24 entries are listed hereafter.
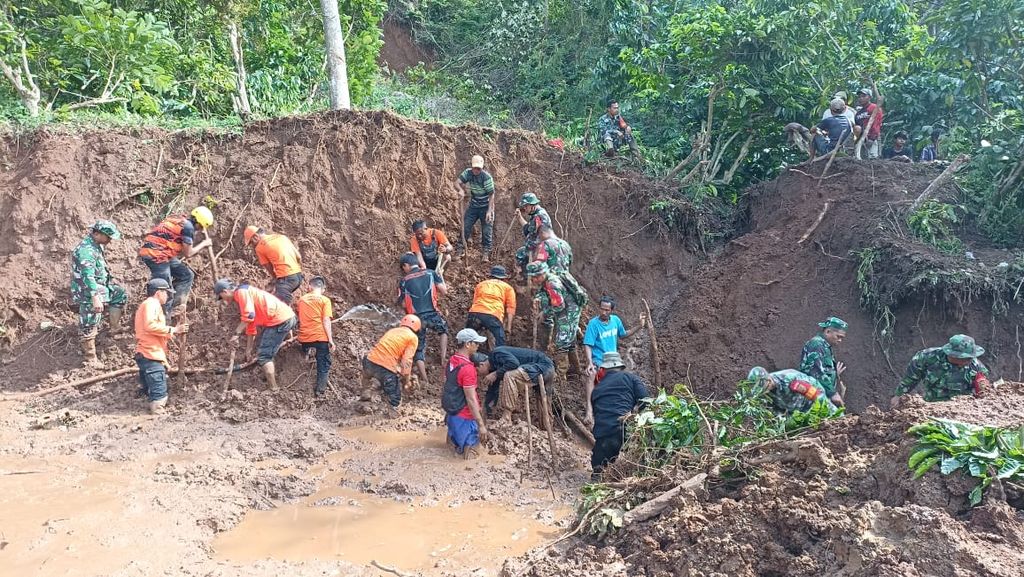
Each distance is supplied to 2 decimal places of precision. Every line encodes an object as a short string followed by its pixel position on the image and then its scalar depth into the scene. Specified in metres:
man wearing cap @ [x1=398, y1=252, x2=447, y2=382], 9.46
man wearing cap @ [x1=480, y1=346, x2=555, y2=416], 8.25
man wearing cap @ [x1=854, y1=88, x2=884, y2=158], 11.45
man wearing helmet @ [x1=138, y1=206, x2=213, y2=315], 8.97
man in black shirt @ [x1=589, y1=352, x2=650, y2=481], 7.00
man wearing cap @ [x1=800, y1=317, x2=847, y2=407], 8.21
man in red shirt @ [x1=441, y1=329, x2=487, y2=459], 7.68
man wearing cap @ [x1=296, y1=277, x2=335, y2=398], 8.82
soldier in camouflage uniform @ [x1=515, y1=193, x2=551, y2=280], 10.34
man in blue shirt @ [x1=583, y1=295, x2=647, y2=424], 8.99
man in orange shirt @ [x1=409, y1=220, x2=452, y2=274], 10.39
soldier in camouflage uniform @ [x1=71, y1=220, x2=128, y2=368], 8.87
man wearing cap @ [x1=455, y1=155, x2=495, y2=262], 10.68
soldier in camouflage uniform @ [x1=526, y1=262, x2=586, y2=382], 9.34
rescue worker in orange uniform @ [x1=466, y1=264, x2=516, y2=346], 9.48
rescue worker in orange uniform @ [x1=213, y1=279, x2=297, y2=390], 8.62
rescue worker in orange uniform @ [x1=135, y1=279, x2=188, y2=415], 8.29
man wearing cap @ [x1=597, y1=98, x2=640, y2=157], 12.49
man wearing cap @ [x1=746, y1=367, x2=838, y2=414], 7.34
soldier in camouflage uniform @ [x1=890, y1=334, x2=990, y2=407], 7.31
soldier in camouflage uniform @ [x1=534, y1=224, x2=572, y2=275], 9.66
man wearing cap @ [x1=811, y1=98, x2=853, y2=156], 11.05
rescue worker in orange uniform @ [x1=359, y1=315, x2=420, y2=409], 8.55
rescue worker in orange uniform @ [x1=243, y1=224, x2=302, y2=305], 9.44
